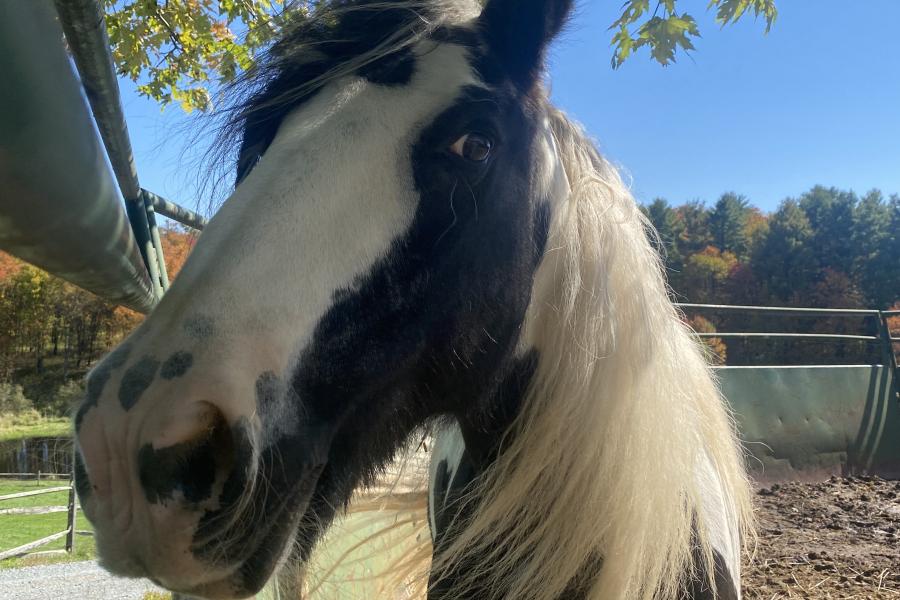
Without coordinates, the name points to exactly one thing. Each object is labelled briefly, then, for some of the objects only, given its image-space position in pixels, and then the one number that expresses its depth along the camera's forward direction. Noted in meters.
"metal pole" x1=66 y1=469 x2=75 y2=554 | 8.99
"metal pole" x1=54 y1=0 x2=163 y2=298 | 1.09
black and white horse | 0.87
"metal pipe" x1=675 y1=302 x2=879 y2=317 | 6.95
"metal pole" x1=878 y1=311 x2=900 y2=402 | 7.84
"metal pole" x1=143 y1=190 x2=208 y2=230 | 2.06
